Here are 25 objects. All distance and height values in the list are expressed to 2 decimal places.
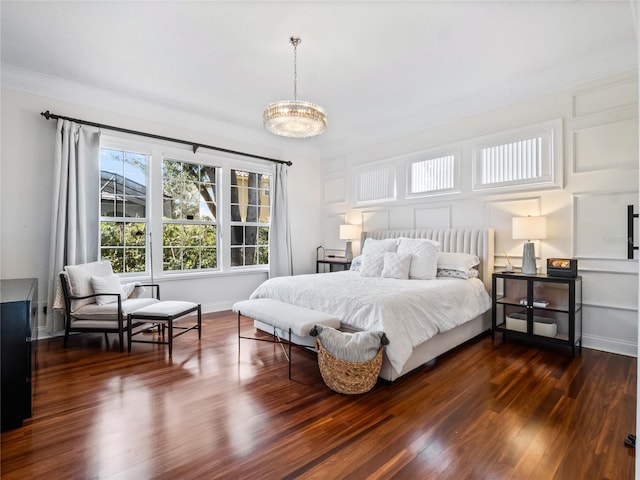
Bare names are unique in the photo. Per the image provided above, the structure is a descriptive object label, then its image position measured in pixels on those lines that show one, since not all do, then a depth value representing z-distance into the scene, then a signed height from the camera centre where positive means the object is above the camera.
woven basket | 2.31 -1.01
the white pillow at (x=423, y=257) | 3.79 -0.27
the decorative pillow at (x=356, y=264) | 4.65 -0.43
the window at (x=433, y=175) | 4.48 +0.87
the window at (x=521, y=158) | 3.55 +0.91
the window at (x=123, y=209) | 4.21 +0.37
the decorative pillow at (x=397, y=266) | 3.82 -0.37
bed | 2.54 -0.63
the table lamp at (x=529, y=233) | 3.44 +0.01
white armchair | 3.32 -0.73
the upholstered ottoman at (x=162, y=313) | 3.21 -0.79
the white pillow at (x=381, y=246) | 4.35 -0.16
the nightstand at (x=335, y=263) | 5.47 -0.50
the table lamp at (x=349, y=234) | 5.52 +0.02
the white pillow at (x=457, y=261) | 3.82 -0.32
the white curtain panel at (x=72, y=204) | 3.63 +0.38
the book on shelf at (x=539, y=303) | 3.33 -0.73
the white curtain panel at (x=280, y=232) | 5.63 +0.06
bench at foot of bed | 2.60 -0.71
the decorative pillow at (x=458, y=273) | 3.78 -0.47
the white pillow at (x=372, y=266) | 4.04 -0.39
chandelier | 2.93 +1.09
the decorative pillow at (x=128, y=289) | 3.74 -0.62
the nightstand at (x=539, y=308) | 3.18 -0.78
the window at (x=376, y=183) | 5.19 +0.88
